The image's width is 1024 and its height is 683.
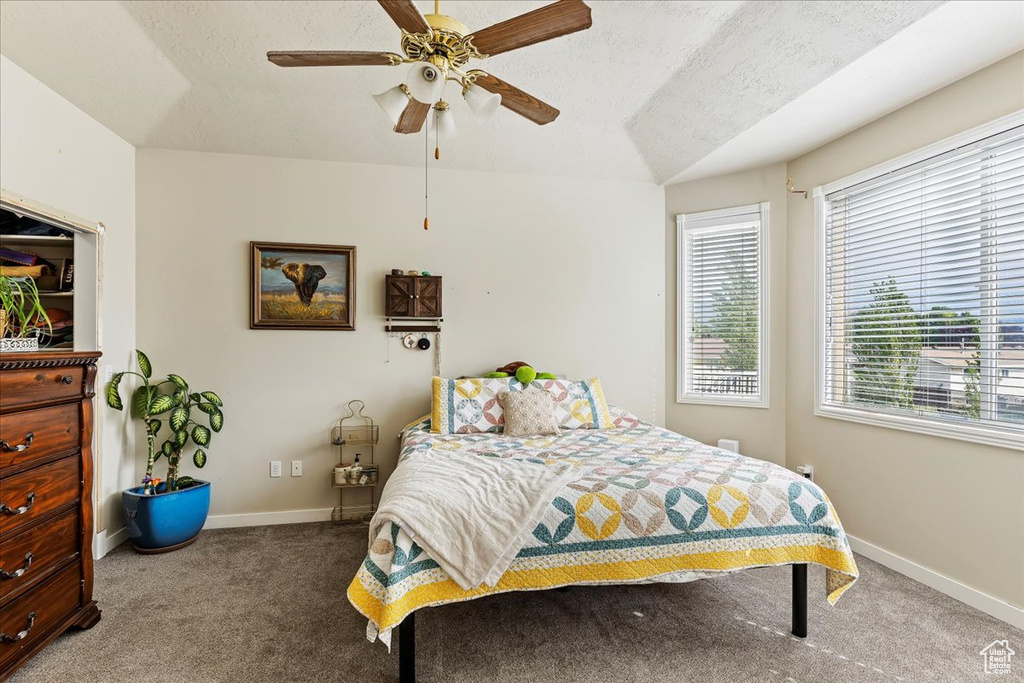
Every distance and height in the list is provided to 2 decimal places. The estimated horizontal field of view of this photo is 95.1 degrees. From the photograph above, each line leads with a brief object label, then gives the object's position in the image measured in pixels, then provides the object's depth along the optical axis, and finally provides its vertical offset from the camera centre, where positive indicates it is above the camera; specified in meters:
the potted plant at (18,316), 2.05 +0.13
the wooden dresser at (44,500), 1.72 -0.64
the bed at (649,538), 1.62 -0.76
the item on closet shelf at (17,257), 2.42 +0.45
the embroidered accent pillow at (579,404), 3.20 -0.44
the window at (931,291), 2.26 +0.28
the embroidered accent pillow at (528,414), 2.99 -0.47
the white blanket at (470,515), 1.65 -0.64
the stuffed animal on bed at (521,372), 3.36 -0.23
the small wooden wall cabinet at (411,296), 3.47 +0.34
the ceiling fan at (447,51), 1.56 +1.08
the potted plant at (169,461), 2.88 -0.80
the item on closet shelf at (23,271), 2.39 +0.37
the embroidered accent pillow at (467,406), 3.06 -0.43
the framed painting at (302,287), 3.41 +0.41
